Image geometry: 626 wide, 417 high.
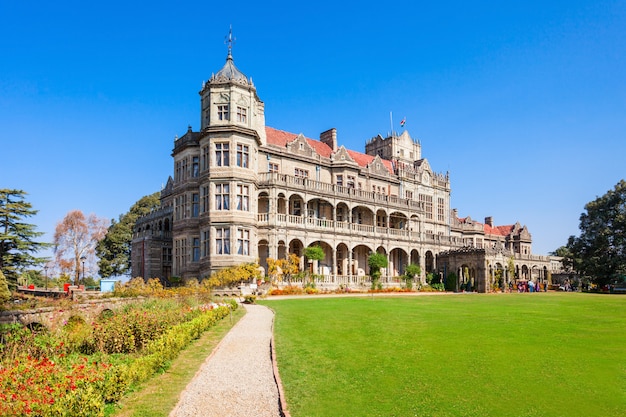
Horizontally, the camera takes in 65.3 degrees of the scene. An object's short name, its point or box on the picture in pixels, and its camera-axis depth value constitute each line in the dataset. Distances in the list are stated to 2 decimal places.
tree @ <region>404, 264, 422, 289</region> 51.41
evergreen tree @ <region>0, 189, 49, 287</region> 40.30
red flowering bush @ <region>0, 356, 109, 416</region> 8.05
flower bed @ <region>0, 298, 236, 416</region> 8.31
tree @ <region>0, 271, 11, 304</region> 18.10
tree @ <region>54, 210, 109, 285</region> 64.31
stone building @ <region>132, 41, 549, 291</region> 39.41
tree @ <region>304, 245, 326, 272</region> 42.32
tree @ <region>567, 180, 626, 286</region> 55.03
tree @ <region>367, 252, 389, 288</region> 47.22
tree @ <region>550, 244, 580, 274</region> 59.11
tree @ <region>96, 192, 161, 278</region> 62.91
